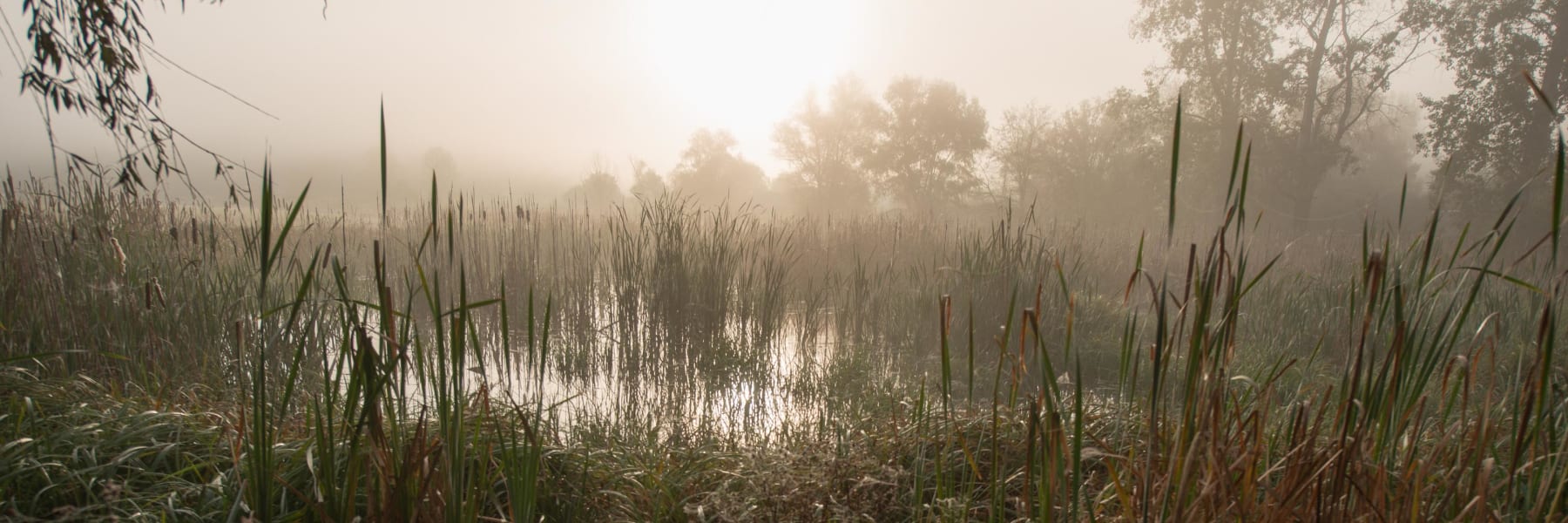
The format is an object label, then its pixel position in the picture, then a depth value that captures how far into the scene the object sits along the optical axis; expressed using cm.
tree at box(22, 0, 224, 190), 264
